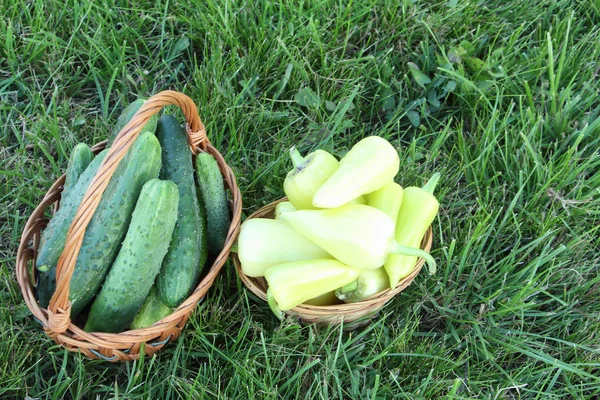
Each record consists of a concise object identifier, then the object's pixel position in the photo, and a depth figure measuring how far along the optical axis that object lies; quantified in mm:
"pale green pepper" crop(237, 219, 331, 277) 579
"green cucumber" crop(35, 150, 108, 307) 569
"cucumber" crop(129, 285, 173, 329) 581
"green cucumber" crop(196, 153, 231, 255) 609
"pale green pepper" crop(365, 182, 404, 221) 595
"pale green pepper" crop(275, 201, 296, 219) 619
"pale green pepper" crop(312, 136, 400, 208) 561
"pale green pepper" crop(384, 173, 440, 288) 593
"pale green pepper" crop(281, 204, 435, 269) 552
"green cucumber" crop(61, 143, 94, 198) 601
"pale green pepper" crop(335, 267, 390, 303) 580
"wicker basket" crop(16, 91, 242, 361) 501
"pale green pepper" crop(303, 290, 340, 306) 593
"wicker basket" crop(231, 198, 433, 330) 571
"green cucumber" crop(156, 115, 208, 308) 567
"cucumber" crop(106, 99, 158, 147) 614
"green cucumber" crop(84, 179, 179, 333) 543
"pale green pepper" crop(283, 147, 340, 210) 586
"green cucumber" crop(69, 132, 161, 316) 556
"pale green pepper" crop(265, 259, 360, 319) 553
